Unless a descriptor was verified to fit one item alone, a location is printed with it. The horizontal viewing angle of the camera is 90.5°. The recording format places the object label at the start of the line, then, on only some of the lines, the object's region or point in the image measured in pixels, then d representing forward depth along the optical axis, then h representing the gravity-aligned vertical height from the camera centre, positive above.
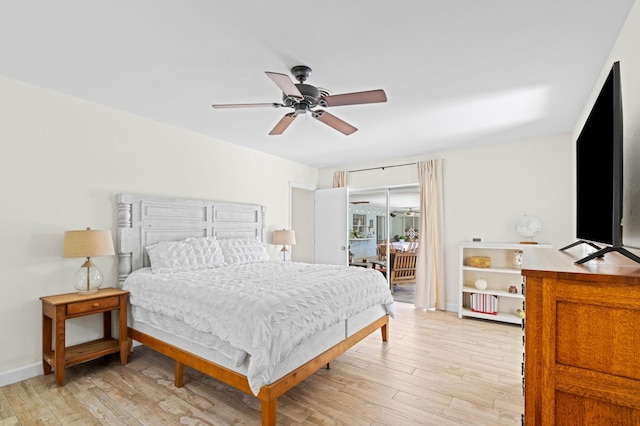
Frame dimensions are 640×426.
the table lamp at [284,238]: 5.14 -0.39
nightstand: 2.62 -1.03
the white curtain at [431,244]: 5.08 -0.48
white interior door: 5.95 -0.24
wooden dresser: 1.02 -0.44
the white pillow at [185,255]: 3.38 -0.47
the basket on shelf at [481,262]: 4.57 -0.68
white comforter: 2.08 -0.70
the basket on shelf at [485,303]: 4.48 -1.26
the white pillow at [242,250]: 4.08 -0.49
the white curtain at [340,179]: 6.18 +0.70
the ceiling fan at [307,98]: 2.21 +0.88
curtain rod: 5.50 +0.86
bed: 2.13 -0.70
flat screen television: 1.24 +0.21
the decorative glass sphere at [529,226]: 4.29 -0.15
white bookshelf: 4.41 -0.95
